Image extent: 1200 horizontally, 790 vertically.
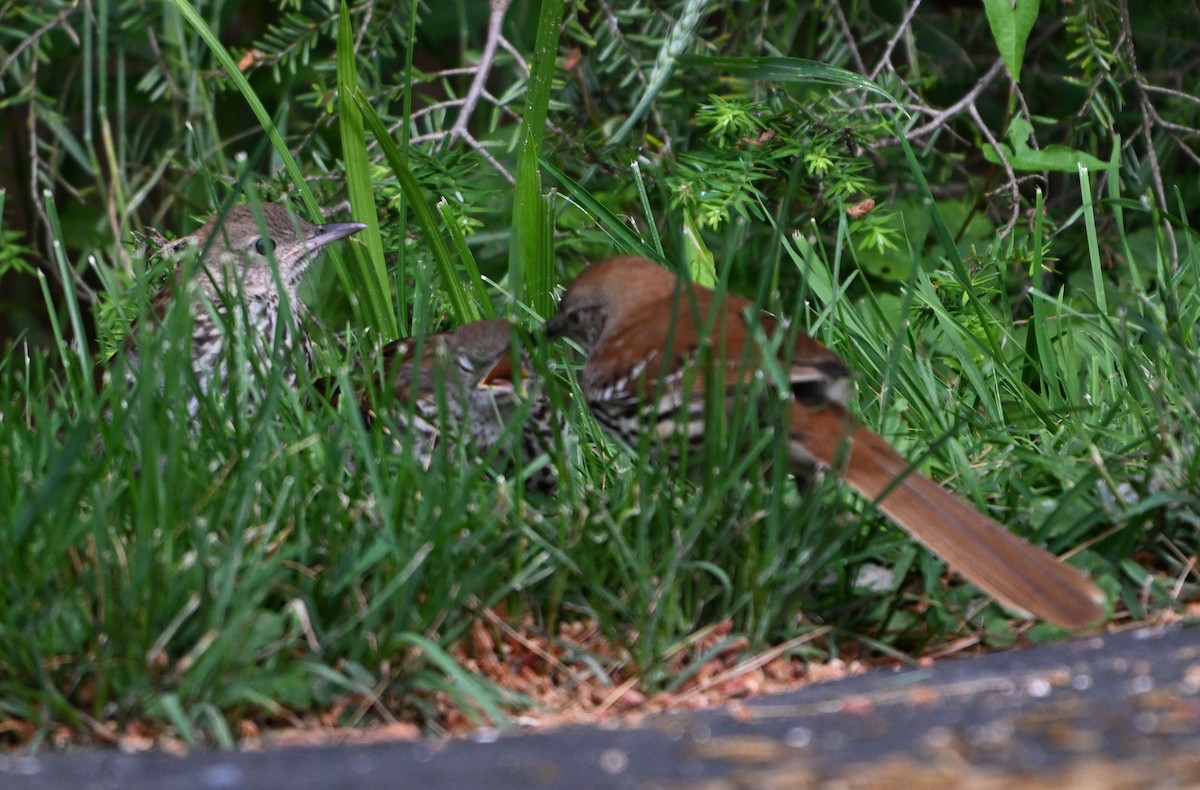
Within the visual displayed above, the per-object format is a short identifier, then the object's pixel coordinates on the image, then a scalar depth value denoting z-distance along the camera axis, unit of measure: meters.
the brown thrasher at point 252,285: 7.13
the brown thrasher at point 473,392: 6.97
